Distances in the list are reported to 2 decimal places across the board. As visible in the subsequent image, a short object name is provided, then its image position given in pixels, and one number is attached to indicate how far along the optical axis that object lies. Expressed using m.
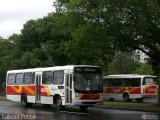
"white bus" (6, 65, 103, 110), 27.50
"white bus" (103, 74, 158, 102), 44.47
